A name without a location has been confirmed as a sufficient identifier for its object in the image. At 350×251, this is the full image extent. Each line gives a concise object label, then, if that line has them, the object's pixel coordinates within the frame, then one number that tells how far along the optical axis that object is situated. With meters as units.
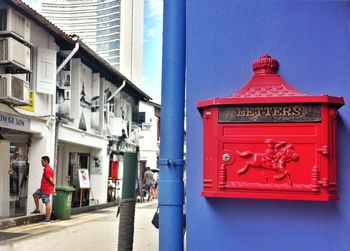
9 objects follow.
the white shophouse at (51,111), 12.46
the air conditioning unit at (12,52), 11.95
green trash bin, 14.69
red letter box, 2.65
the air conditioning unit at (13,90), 11.82
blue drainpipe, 3.00
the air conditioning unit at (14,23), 12.23
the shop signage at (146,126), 29.16
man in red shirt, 13.46
